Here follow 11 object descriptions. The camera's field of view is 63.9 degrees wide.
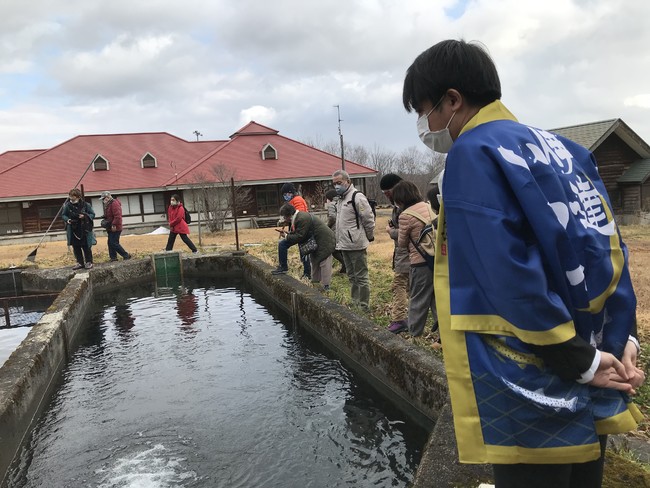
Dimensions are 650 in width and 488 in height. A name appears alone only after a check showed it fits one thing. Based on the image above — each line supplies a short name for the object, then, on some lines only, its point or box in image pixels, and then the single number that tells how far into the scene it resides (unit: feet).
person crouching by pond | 26.27
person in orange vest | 29.17
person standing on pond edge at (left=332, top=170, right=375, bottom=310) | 22.82
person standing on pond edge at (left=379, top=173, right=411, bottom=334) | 19.48
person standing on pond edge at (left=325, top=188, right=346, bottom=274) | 31.63
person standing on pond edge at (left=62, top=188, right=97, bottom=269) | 37.24
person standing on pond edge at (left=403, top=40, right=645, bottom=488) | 4.01
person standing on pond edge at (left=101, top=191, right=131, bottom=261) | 40.75
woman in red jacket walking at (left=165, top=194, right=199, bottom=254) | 44.80
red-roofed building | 89.97
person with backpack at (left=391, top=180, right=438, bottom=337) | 17.17
